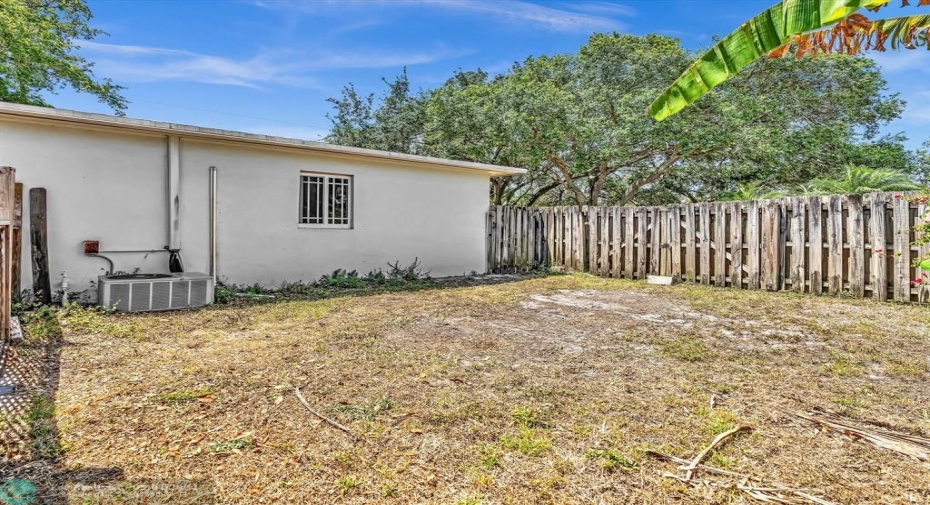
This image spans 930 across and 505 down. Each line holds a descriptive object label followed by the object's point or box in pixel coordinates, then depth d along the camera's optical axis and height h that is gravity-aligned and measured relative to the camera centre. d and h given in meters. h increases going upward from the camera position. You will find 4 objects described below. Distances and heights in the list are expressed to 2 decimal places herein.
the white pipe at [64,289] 5.35 -0.43
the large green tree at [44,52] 9.44 +4.54
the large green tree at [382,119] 15.67 +4.70
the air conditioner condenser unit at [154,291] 5.26 -0.46
